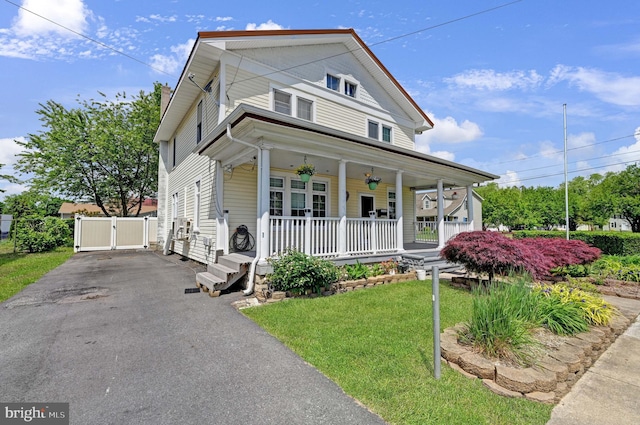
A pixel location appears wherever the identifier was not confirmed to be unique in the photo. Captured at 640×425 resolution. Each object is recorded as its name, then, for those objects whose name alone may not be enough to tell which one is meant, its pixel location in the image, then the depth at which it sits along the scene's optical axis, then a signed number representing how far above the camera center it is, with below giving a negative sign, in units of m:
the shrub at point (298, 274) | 5.81 -1.10
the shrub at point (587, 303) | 4.10 -1.25
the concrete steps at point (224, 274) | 6.25 -1.23
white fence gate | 14.80 -0.63
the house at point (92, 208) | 36.80 +1.93
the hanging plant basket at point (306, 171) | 7.13 +1.26
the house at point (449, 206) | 32.95 +1.89
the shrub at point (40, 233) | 13.75 -0.60
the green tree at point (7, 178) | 14.51 +2.33
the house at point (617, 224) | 56.56 -0.73
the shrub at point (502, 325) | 3.13 -1.23
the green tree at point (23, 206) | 14.40 +0.82
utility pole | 17.32 +5.69
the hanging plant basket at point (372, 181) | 8.90 +1.26
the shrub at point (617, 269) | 7.41 -1.33
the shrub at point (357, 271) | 7.07 -1.27
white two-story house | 6.79 +1.93
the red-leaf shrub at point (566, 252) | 7.26 -0.83
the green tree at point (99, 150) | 19.58 +5.12
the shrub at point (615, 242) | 13.93 -1.09
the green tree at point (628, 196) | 28.56 +2.63
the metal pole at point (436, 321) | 2.79 -0.99
